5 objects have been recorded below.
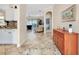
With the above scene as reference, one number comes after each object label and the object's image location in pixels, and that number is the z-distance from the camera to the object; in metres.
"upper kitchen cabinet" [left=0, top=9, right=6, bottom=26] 3.05
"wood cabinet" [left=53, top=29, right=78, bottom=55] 1.88
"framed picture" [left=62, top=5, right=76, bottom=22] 2.17
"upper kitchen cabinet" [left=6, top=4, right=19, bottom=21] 2.88
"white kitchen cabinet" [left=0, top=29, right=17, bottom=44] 2.85
